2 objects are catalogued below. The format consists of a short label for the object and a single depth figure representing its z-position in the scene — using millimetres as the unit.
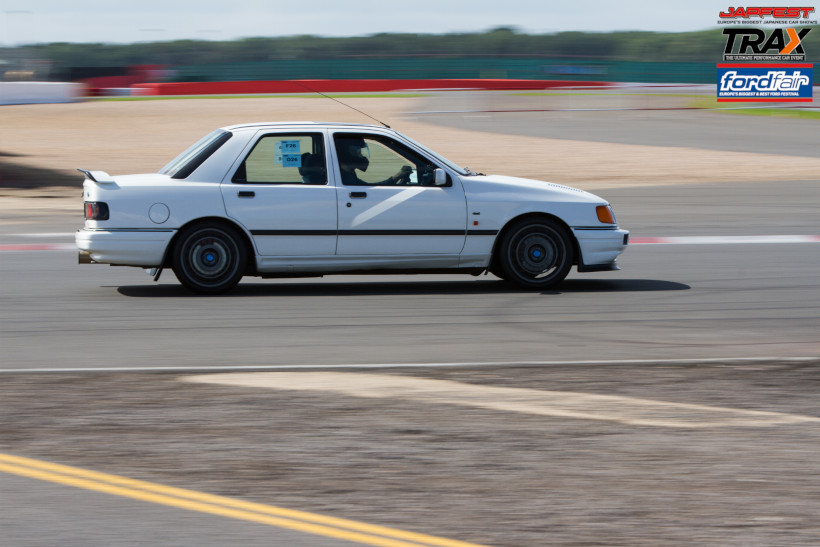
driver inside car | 19328
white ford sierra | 18875
